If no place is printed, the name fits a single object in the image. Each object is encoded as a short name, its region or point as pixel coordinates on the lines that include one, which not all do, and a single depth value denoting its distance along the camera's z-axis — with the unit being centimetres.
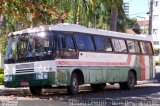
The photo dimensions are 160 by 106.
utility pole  4209
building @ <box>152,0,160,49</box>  10220
